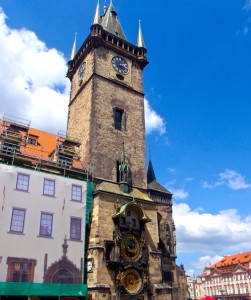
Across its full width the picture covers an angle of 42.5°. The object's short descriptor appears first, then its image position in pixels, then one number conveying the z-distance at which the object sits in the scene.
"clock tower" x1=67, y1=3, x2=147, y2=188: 27.61
